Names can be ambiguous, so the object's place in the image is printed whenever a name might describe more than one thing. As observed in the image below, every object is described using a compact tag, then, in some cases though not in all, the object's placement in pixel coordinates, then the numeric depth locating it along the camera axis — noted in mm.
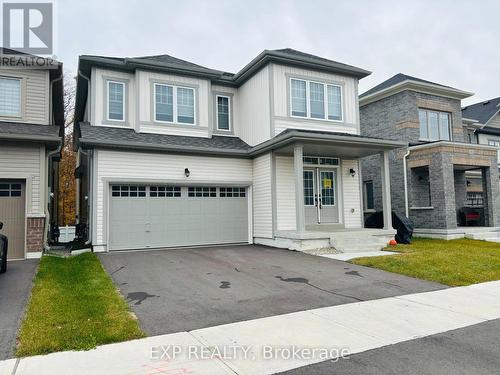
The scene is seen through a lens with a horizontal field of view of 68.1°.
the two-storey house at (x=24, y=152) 10391
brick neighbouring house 15203
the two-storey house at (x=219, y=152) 11953
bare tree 28188
